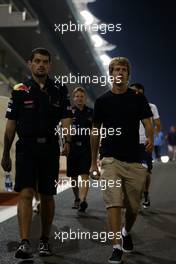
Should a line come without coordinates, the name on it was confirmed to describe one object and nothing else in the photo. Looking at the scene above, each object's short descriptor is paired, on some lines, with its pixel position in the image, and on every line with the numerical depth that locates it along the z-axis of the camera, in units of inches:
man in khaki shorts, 245.6
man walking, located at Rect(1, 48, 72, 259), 248.6
